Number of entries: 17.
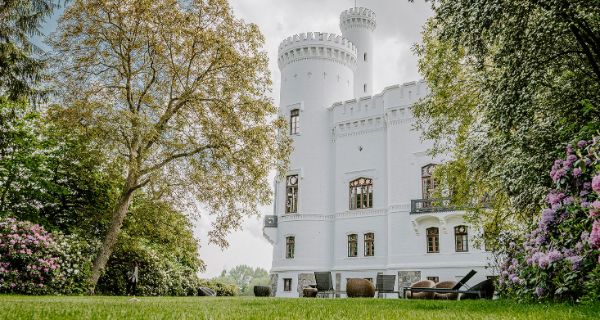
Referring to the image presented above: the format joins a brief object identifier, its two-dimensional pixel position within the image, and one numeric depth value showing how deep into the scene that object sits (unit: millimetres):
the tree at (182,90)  16422
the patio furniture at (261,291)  27977
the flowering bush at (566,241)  6547
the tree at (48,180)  19225
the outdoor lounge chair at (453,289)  12159
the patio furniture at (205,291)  22800
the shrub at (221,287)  26953
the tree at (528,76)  7801
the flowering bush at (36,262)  14852
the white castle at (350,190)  25703
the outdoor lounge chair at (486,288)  13852
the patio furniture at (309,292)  23650
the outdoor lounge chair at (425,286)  15620
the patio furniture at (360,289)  18297
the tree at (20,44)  14492
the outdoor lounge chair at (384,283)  20344
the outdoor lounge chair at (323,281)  19656
